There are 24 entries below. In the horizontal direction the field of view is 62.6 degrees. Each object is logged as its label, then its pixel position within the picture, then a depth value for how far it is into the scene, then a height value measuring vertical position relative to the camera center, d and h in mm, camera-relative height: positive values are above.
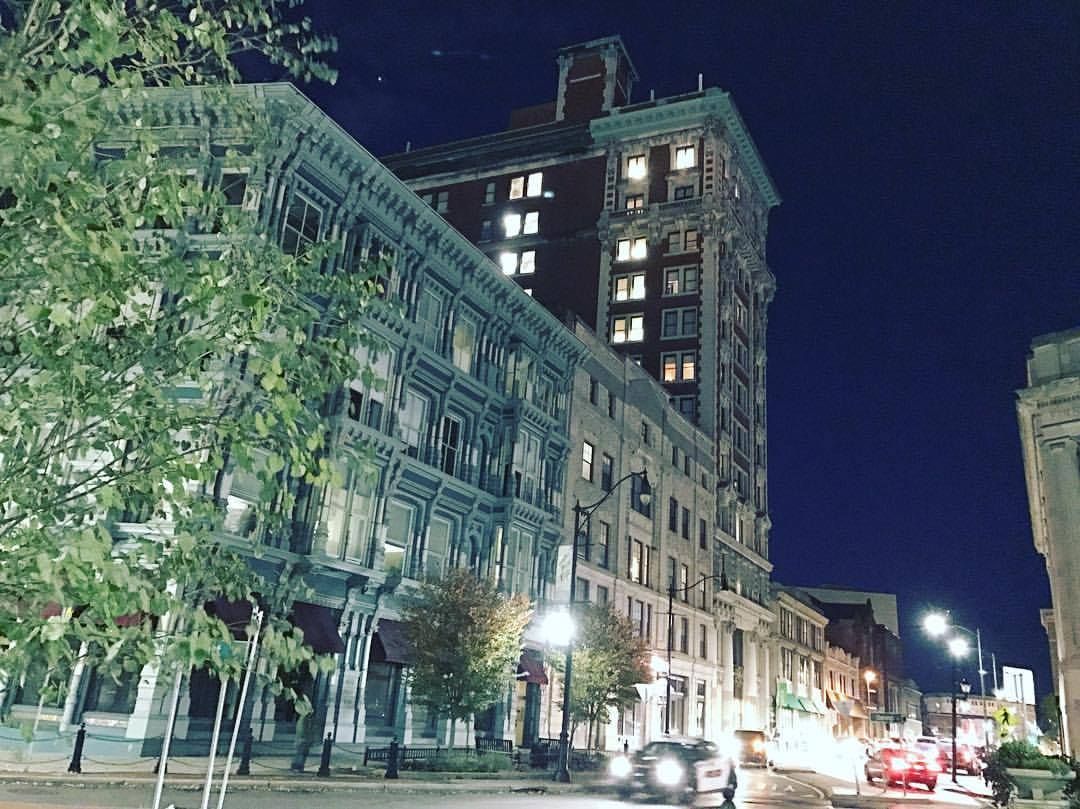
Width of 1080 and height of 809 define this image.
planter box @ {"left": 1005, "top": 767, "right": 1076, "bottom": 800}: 22203 -1313
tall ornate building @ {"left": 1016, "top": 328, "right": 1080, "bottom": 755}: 36500 +10760
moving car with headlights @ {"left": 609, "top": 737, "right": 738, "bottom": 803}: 22266 -1758
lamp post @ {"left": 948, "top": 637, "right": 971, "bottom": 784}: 41625 +3345
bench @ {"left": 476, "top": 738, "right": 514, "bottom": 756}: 34944 -2359
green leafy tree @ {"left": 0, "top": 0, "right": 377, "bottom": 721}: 5473 +2293
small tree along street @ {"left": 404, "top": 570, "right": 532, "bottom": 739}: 29938 +1063
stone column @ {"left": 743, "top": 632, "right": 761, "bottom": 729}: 69688 +1347
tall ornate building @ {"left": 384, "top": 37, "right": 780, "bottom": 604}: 69750 +36793
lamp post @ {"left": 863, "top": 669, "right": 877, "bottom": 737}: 101625 +4170
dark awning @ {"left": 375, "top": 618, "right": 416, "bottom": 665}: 31531 +1159
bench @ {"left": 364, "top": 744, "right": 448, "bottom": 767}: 28422 -2453
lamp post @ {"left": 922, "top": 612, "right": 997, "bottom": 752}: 40469 +4216
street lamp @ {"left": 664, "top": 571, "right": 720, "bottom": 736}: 47369 -575
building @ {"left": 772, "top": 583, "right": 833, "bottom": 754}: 78625 +3311
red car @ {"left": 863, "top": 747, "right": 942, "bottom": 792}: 35969 -1991
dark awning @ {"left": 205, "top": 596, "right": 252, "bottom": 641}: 24766 +1416
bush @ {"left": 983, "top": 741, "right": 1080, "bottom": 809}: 22578 -951
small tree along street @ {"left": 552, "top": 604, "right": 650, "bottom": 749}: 38656 +1190
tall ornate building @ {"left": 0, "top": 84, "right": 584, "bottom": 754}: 28116 +8870
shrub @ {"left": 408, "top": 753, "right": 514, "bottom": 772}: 27719 -2552
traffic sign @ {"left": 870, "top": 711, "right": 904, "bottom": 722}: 33819 -61
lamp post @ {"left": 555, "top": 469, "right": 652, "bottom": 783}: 28797 -1212
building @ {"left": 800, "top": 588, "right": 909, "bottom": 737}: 113625 +8321
